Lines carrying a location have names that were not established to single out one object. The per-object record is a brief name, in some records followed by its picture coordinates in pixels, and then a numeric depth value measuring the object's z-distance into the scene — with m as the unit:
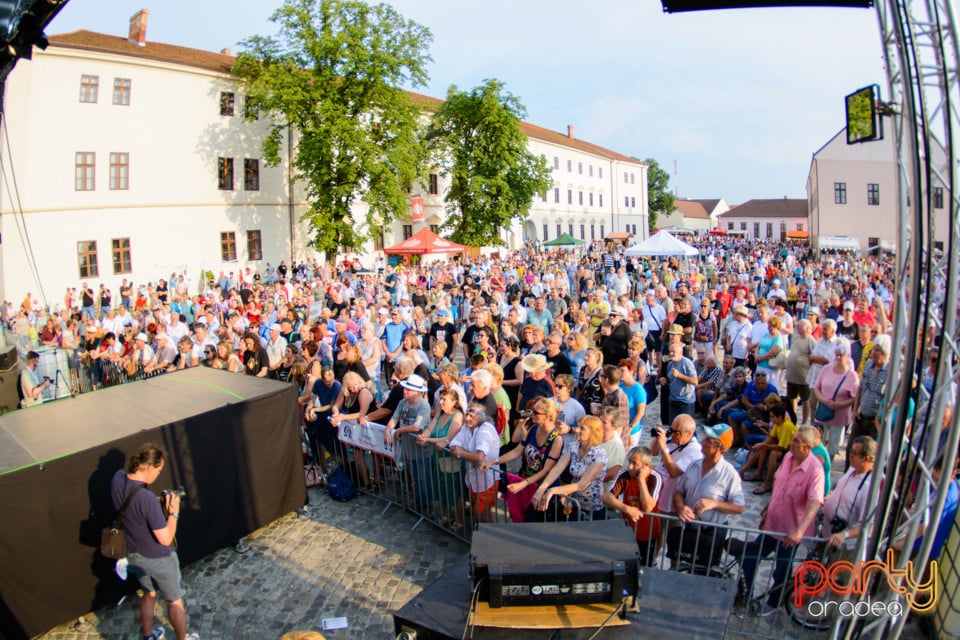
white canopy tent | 19.28
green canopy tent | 38.75
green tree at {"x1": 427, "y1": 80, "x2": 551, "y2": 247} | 38.78
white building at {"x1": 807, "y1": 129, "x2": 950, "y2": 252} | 44.66
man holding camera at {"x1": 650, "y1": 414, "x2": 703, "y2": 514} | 4.98
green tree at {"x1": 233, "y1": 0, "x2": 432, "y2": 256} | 30.34
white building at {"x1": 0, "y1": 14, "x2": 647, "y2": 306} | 26.72
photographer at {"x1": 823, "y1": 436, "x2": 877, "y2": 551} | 4.30
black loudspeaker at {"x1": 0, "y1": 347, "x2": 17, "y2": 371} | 10.62
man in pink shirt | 4.47
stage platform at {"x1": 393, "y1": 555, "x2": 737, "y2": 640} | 3.10
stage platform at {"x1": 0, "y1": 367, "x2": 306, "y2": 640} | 4.76
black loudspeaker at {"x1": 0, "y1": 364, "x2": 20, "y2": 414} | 10.10
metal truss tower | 3.30
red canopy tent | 24.79
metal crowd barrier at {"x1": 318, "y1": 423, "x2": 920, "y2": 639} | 4.23
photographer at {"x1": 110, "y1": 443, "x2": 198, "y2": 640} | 4.42
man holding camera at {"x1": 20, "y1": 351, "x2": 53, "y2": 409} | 10.14
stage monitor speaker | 3.19
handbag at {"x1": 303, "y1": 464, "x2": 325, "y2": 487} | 7.79
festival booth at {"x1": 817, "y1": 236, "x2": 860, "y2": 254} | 43.25
